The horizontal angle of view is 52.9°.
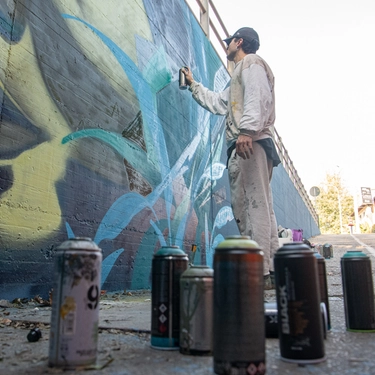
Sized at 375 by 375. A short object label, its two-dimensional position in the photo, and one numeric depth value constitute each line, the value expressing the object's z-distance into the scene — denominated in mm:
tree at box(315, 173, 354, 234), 38250
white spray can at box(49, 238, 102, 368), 1114
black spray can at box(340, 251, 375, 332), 1635
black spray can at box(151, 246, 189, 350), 1361
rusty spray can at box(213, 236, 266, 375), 1018
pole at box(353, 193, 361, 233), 36131
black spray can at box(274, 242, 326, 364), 1146
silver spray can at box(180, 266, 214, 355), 1261
